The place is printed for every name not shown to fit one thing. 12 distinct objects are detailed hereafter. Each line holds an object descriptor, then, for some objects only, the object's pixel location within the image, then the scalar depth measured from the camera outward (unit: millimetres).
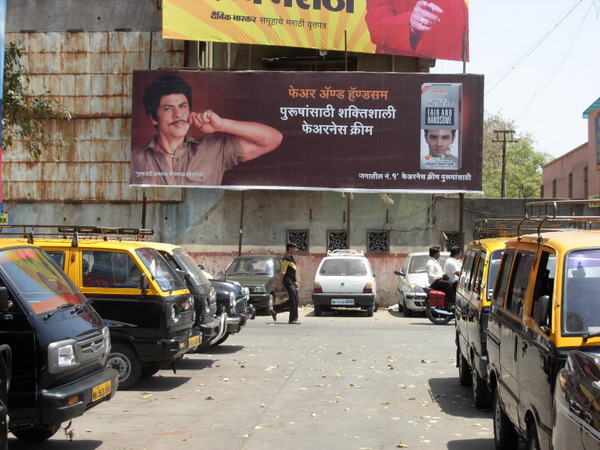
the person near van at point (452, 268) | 16952
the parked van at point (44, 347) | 6258
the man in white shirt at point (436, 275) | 17078
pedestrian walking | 18969
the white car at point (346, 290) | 22156
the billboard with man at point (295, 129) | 26312
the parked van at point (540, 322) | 4977
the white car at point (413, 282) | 21859
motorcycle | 15803
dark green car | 21875
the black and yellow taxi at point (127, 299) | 9984
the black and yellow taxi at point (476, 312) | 8578
